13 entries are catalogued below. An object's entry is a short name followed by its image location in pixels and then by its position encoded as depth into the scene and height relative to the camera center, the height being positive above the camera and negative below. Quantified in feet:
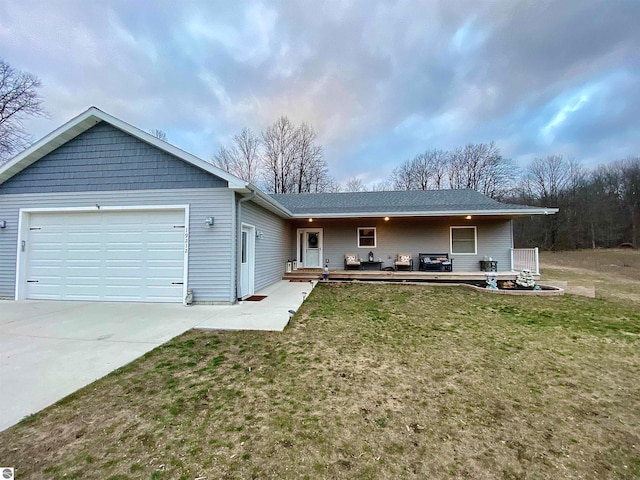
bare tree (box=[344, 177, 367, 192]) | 82.12 +20.83
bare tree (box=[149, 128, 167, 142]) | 66.03 +30.43
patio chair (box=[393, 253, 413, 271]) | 35.96 -1.13
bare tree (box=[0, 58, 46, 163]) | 46.98 +25.80
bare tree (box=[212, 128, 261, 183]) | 76.79 +27.82
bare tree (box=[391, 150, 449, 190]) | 84.48 +26.05
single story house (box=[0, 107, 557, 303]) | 20.75 +2.62
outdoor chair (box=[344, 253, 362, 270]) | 36.76 -1.17
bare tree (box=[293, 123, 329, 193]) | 77.15 +26.64
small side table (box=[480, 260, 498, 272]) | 34.34 -1.52
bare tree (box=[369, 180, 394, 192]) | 85.32 +21.55
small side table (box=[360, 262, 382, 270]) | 37.14 -1.61
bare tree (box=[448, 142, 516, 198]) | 81.05 +25.56
